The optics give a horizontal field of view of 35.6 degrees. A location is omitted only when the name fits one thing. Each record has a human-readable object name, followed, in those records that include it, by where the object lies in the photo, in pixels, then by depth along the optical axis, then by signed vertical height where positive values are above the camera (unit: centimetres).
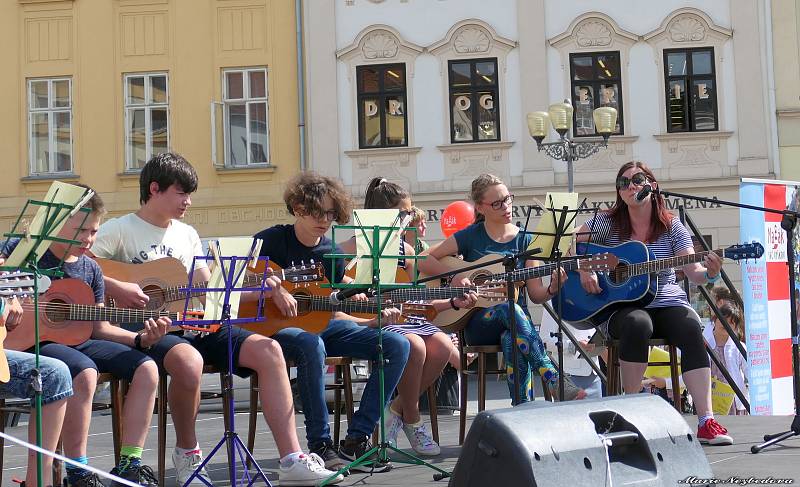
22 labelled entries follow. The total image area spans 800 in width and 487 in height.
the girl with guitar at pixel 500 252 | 702 +9
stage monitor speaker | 388 -57
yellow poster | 990 -101
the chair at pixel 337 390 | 646 -59
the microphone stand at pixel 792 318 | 643 -27
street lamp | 1598 +194
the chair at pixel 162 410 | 578 -58
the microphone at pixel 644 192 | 678 +44
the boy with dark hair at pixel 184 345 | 565 -27
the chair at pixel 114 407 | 550 -54
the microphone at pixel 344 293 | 581 -6
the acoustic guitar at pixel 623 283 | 678 -6
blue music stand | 509 -13
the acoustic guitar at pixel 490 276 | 664 +0
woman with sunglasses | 671 -15
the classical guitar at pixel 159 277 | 598 +5
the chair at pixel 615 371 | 704 -57
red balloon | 1309 +64
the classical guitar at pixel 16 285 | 489 +3
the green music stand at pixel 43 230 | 463 +23
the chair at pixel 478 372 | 704 -55
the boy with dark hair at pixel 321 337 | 600 -28
